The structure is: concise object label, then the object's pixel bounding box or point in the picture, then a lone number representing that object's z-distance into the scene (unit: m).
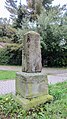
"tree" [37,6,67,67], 5.87
